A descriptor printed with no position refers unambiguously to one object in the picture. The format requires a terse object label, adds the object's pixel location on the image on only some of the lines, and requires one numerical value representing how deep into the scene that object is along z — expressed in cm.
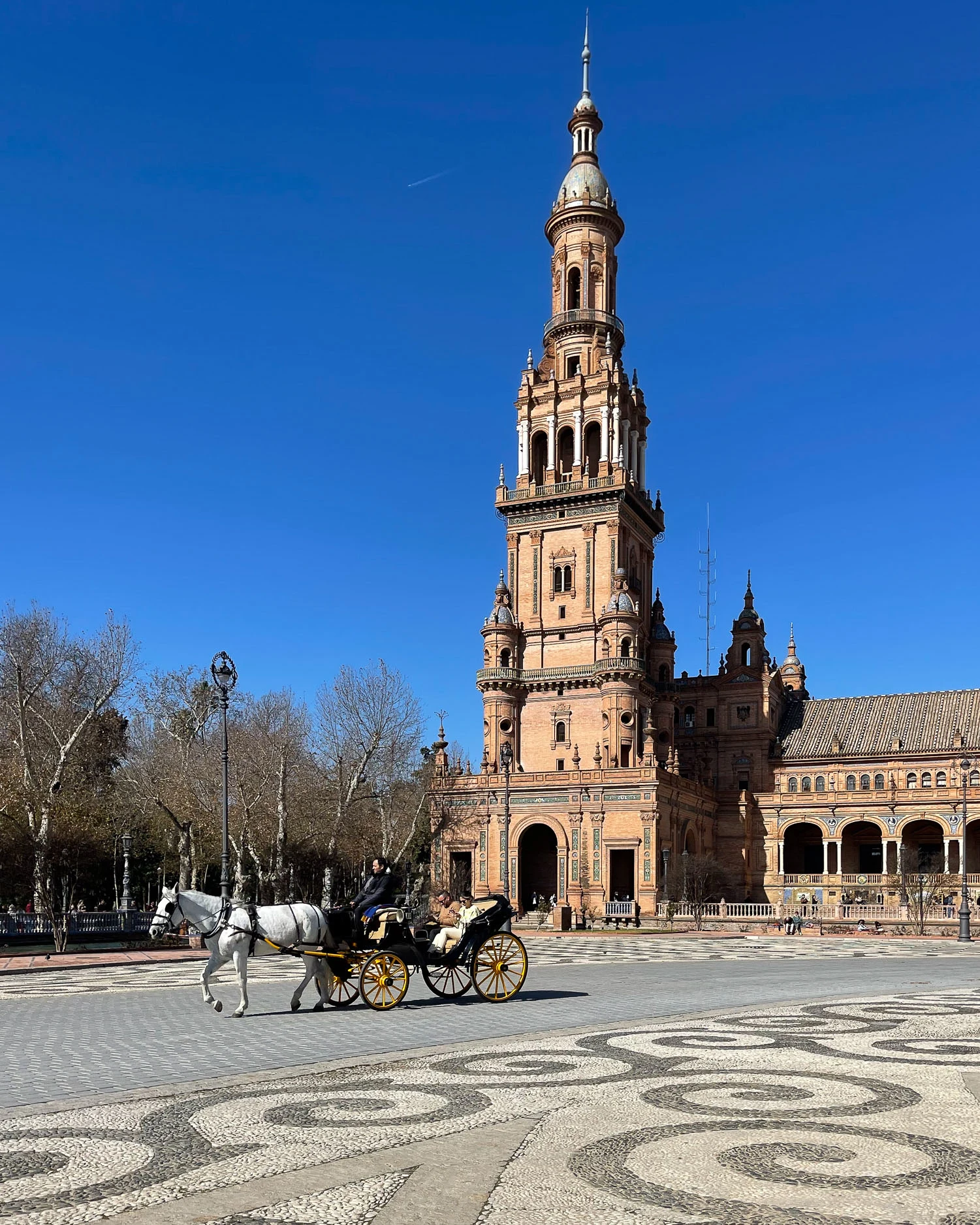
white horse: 1625
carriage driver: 1700
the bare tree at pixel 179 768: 5256
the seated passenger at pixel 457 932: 1742
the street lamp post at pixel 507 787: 5691
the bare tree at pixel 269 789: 4872
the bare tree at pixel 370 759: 5759
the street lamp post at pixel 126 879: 3941
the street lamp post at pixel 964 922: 4084
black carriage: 1670
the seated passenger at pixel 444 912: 1792
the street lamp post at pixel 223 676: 2873
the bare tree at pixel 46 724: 3856
